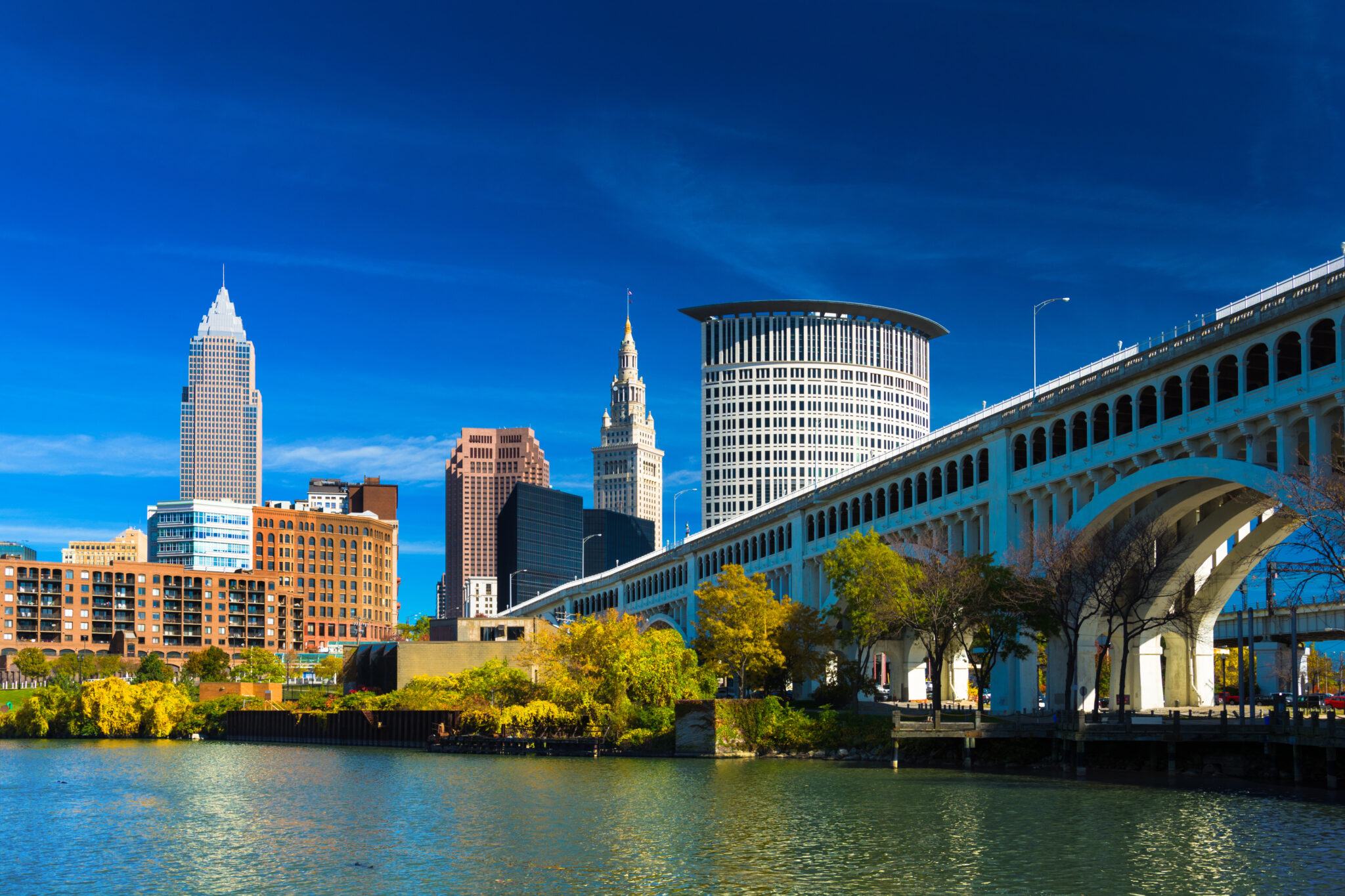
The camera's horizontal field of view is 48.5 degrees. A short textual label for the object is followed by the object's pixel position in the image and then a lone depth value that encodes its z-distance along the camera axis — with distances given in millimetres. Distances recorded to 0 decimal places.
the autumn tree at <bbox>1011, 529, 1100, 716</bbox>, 83500
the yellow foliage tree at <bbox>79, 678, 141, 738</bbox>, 143250
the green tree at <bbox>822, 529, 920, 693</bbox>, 97750
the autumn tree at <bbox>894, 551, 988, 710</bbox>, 92000
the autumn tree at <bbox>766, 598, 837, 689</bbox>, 113125
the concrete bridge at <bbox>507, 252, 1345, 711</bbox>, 71062
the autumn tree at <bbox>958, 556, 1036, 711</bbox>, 89562
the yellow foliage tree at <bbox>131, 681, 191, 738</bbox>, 143375
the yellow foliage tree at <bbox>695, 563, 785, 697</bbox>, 111250
